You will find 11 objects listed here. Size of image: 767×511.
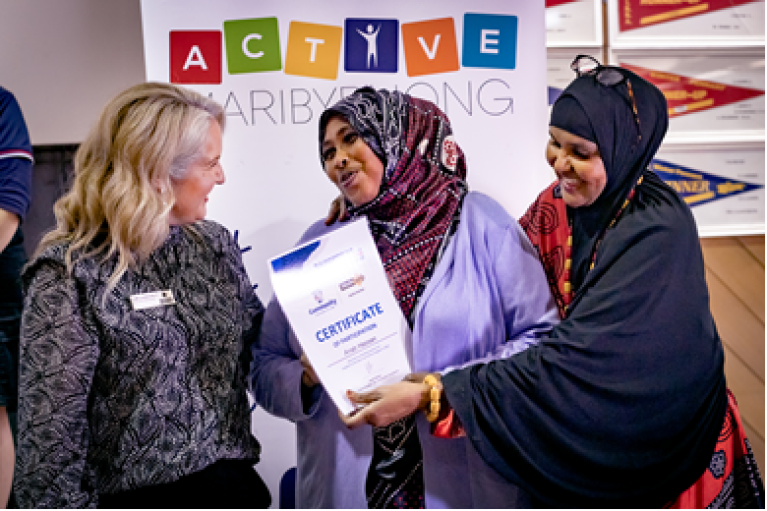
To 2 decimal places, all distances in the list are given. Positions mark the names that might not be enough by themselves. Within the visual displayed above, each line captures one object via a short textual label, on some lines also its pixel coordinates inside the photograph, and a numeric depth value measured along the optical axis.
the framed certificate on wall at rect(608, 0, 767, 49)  2.27
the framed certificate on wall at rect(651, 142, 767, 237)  2.42
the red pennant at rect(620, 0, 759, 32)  2.25
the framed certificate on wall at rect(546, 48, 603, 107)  2.36
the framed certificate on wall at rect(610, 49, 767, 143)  2.40
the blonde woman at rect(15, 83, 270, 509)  1.34
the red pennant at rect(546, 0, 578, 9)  2.33
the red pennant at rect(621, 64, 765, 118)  2.41
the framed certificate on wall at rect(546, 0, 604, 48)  2.32
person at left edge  1.68
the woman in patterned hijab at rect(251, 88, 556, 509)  1.54
